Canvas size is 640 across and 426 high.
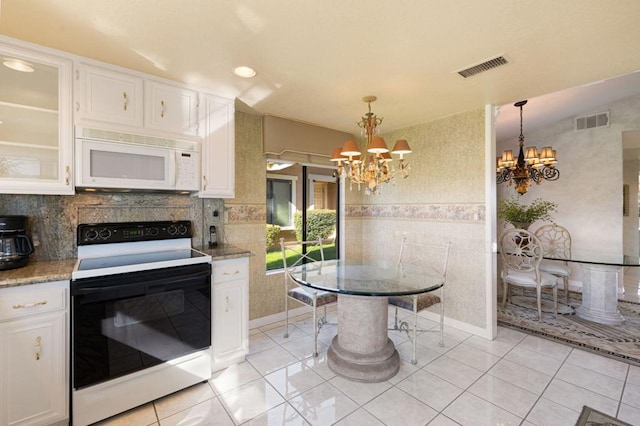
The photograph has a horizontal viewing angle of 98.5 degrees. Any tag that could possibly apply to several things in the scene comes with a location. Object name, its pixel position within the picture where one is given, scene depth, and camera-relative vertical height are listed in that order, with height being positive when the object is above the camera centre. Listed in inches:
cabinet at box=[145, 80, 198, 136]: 85.9 +34.1
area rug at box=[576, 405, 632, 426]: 67.9 -52.3
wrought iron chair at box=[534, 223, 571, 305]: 145.9 -20.9
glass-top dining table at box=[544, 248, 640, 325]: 126.2 -36.5
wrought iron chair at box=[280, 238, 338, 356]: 103.0 -32.1
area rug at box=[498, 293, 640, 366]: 103.3 -51.3
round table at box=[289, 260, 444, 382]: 84.9 -35.4
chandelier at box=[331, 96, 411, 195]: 88.6 +17.4
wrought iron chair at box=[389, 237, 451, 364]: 99.4 -24.7
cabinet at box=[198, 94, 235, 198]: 96.1 +23.3
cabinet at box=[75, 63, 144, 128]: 75.7 +33.5
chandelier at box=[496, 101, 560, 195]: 163.5 +28.5
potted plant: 150.5 -2.0
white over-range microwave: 75.7 +15.2
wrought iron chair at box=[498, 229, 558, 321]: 130.6 -25.3
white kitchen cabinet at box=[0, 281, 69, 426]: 59.3 -31.8
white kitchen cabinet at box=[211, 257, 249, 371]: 88.9 -33.0
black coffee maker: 66.1 -7.3
